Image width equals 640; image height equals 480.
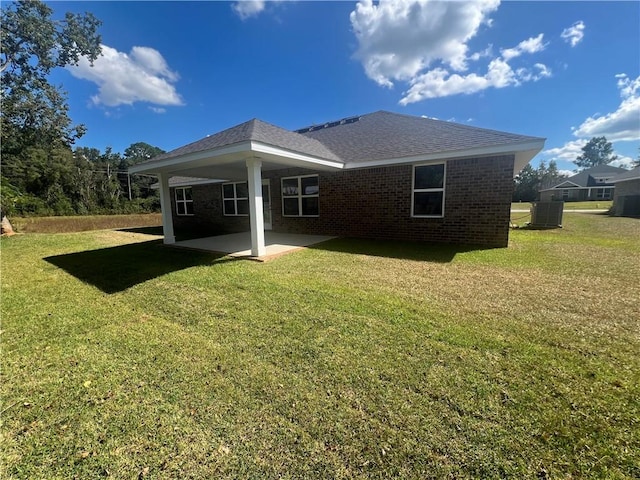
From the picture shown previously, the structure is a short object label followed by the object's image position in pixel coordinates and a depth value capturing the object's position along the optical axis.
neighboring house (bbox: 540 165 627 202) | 44.66
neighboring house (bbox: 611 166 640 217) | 19.50
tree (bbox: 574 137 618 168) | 76.75
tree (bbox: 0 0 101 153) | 13.24
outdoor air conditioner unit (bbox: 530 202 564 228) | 12.95
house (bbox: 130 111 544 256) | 6.98
